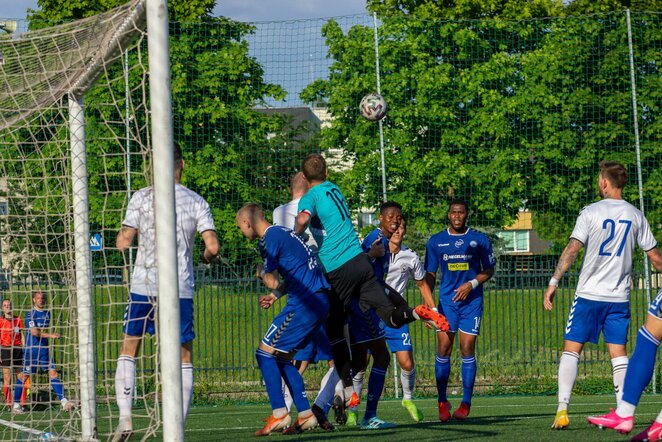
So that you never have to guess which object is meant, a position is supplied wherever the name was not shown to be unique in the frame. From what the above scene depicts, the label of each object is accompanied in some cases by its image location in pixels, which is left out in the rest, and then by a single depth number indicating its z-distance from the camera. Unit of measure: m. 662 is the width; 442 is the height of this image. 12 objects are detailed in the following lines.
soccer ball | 26.55
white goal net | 14.12
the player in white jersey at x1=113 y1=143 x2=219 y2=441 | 14.11
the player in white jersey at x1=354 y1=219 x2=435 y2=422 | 20.11
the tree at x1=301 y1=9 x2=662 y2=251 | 30.02
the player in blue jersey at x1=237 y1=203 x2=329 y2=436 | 15.41
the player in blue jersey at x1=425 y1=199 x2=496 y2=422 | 19.87
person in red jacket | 23.39
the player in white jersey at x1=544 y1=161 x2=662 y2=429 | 16.11
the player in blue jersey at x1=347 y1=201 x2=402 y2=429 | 17.12
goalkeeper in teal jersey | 15.95
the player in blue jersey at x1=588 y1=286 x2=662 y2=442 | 13.08
